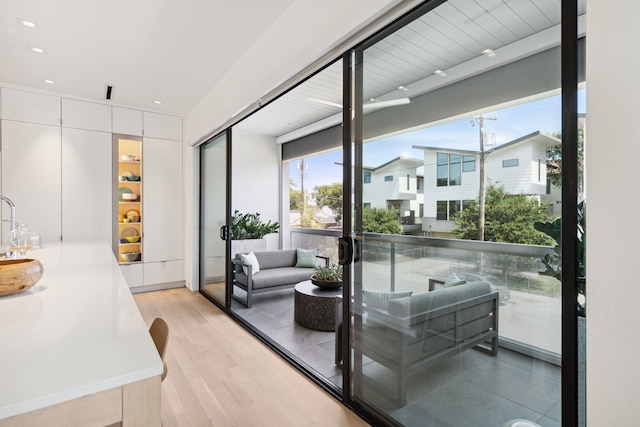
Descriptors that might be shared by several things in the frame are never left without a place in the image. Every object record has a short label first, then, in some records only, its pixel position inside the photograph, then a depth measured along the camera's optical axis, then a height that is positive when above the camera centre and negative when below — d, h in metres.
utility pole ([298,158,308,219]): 6.65 +0.53
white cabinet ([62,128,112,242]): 4.29 +0.36
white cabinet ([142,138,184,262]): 4.84 +0.19
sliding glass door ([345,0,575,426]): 1.18 -0.02
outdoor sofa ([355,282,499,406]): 1.37 -0.55
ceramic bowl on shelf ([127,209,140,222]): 4.83 -0.04
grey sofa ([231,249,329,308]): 4.43 -0.86
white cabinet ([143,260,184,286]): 4.87 -0.89
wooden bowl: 1.29 -0.26
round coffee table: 3.47 -1.01
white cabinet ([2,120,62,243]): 3.93 +0.47
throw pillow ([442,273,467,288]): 1.46 -0.30
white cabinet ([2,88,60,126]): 3.91 +1.28
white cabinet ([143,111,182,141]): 4.83 +1.29
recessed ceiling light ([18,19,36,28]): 2.56 +1.47
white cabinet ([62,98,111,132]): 4.26 +1.28
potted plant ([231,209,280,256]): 5.63 -0.34
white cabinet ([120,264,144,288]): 4.72 -0.88
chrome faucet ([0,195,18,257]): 2.09 -0.06
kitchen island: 0.70 -0.37
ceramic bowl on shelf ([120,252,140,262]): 4.77 -0.63
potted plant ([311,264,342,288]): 3.61 -0.72
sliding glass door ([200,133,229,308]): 4.23 -0.07
